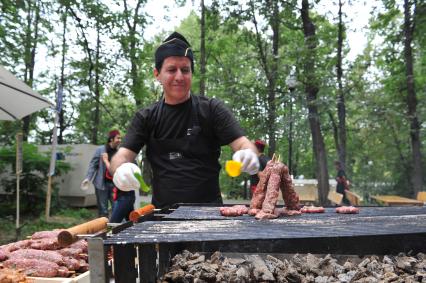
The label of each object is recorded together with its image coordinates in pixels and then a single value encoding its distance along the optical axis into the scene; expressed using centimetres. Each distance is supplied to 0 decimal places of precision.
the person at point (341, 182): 1398
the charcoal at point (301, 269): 188
